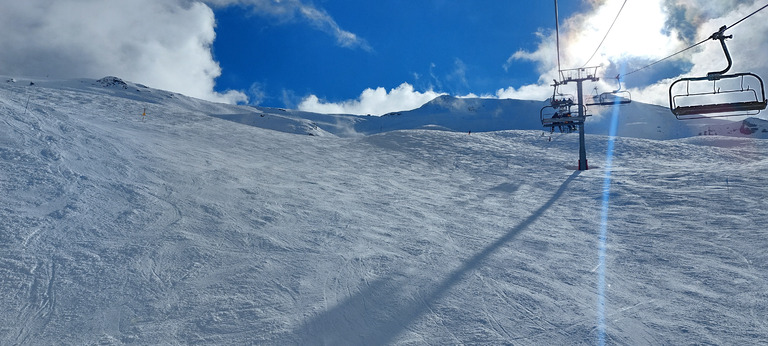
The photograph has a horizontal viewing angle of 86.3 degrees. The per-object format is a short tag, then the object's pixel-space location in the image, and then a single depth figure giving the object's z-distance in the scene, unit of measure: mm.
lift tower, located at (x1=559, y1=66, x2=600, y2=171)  22406
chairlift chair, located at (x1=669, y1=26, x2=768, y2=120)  7477
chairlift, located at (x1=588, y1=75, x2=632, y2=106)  19547
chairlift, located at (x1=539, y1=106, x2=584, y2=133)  22031
